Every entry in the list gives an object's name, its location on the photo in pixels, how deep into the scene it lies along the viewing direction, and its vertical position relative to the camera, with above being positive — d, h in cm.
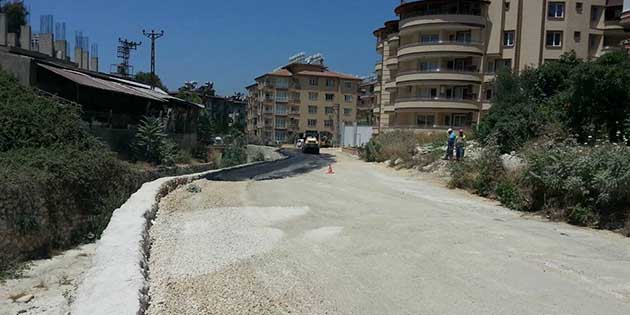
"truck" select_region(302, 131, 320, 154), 5809 -190
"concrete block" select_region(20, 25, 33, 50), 4874 +749
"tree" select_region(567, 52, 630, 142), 1902 +140
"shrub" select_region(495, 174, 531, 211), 1405 -161
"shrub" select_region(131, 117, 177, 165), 2769 -124
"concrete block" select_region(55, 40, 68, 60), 5500 +766
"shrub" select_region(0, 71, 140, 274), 1277 -171
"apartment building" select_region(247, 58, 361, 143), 10800 +555
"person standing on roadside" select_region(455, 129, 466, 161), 2455 -71
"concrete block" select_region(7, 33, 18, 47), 4865 +738
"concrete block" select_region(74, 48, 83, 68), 5808 +717
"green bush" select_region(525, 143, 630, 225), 1149 -93
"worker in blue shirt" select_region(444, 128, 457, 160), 2613 -66
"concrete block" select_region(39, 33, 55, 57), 5294 +751
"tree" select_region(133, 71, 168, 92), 9668 +878
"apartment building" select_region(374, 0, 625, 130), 5644 +1005
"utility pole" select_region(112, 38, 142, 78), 6876 +859
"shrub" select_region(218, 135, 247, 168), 3371 -197
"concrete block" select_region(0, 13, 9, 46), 4043 +664
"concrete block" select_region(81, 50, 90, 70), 5862 +693
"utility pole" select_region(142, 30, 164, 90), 4310 +599
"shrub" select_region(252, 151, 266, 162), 3906 -230
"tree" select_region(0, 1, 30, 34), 7031 +1448
